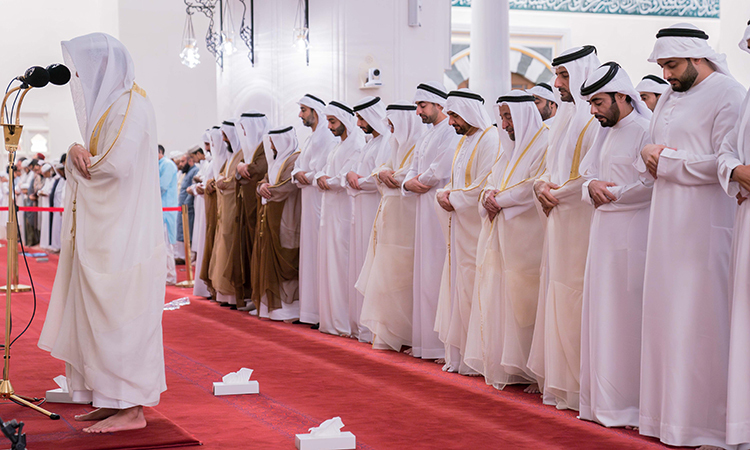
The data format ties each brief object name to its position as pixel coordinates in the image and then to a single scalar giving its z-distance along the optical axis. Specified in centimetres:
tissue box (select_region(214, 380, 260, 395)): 479
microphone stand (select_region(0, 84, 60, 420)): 415
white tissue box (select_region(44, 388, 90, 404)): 439
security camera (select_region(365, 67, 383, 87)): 870
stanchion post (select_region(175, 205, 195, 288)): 1000
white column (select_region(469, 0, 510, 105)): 833
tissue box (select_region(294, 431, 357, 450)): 366
